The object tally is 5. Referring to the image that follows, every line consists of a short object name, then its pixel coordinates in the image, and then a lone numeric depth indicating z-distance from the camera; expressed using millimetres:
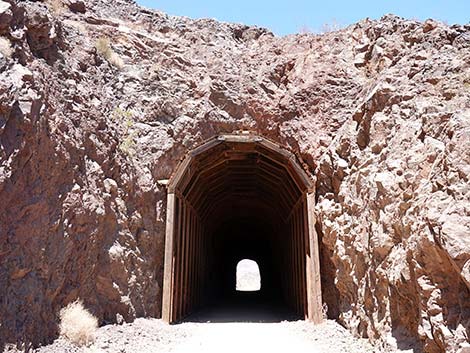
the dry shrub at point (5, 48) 7753
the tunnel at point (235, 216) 11703
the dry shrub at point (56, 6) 11953
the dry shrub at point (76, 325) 7613
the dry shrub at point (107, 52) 12042
